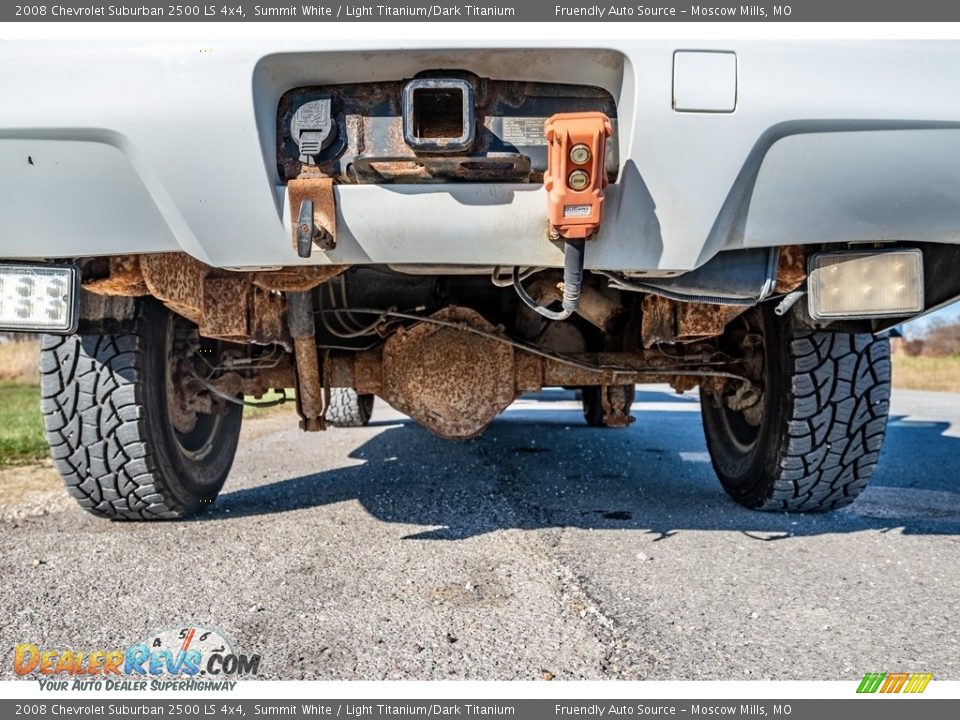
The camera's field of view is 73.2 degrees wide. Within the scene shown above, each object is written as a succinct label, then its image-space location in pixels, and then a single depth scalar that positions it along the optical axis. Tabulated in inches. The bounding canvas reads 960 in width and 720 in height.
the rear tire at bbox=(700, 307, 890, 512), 74.5
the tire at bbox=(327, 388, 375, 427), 172.2
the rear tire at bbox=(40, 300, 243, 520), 72.1
